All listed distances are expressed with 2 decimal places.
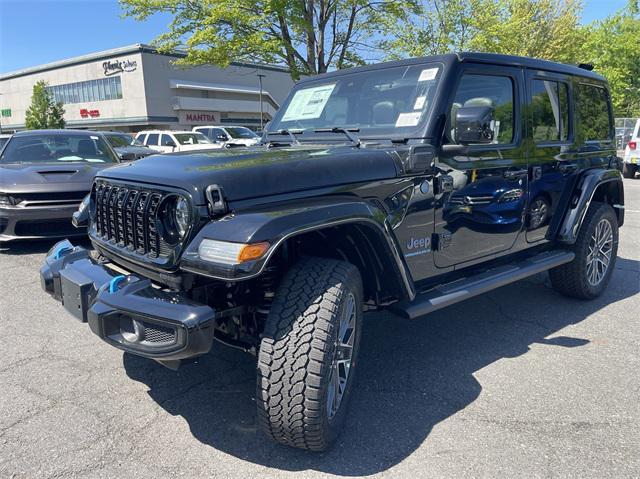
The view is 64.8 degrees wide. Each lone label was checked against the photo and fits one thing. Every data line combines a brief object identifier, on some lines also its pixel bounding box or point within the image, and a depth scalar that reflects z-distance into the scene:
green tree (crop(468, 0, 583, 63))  16.75
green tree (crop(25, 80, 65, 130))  45.81
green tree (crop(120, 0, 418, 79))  13.50
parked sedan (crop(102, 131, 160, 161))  12.00
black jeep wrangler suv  2.19
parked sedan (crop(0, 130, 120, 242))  5.75
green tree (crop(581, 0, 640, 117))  27.80
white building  44.22
